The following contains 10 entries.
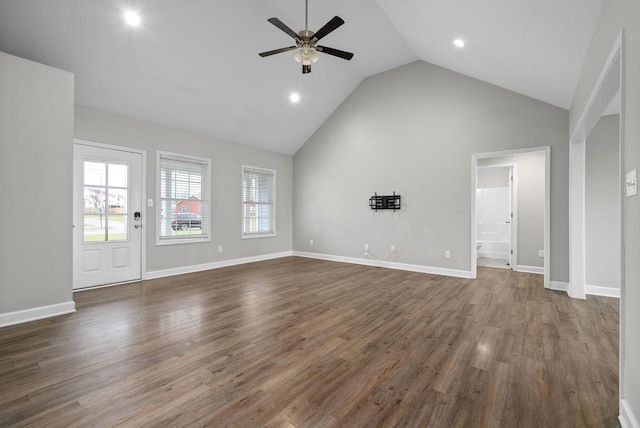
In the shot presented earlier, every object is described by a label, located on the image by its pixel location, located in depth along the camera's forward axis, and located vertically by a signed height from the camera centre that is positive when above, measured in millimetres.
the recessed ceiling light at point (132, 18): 3386 +2332
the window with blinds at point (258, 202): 6660 +284
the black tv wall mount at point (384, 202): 5809 +250
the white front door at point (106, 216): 4180 -36
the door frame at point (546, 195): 4316 +285
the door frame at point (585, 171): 1598 +429
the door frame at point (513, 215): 5617 -13
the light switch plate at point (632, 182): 1388 +161
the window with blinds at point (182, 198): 5199 +292
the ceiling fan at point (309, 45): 2904 +1865
